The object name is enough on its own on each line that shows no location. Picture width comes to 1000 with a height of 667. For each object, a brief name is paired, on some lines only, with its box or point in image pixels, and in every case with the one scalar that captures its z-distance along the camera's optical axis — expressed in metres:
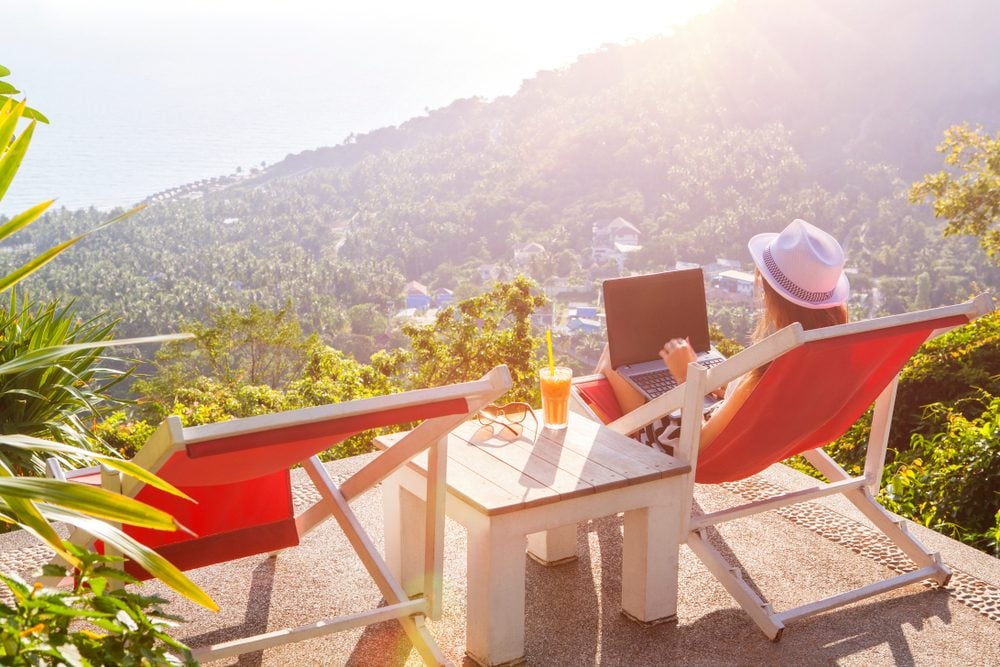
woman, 2.46
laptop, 3.15
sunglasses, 2.71
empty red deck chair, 1.56
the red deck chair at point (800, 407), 2.17
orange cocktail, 2.62
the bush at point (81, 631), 1.04
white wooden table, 2.16
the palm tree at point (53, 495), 1.15
